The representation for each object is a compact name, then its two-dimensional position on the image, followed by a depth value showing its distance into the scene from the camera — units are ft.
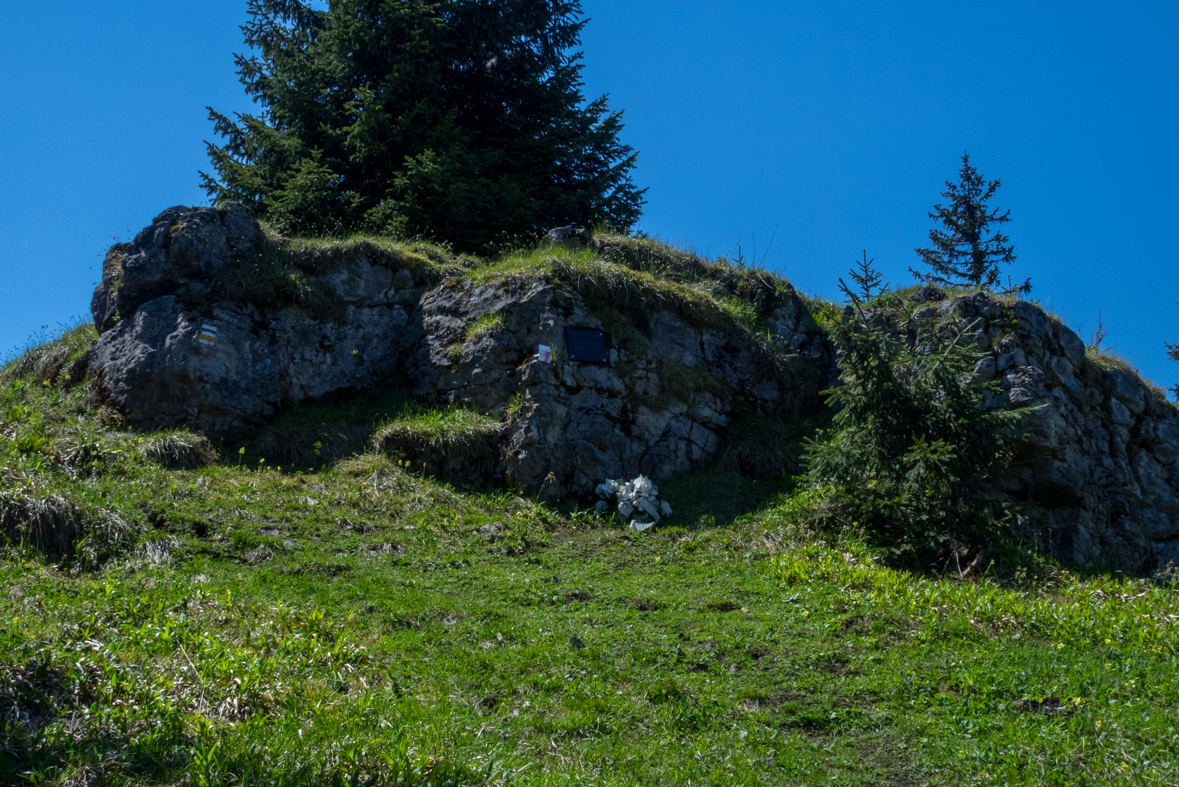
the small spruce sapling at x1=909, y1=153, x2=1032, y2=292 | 91.56
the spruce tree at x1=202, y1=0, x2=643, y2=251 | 49.67
